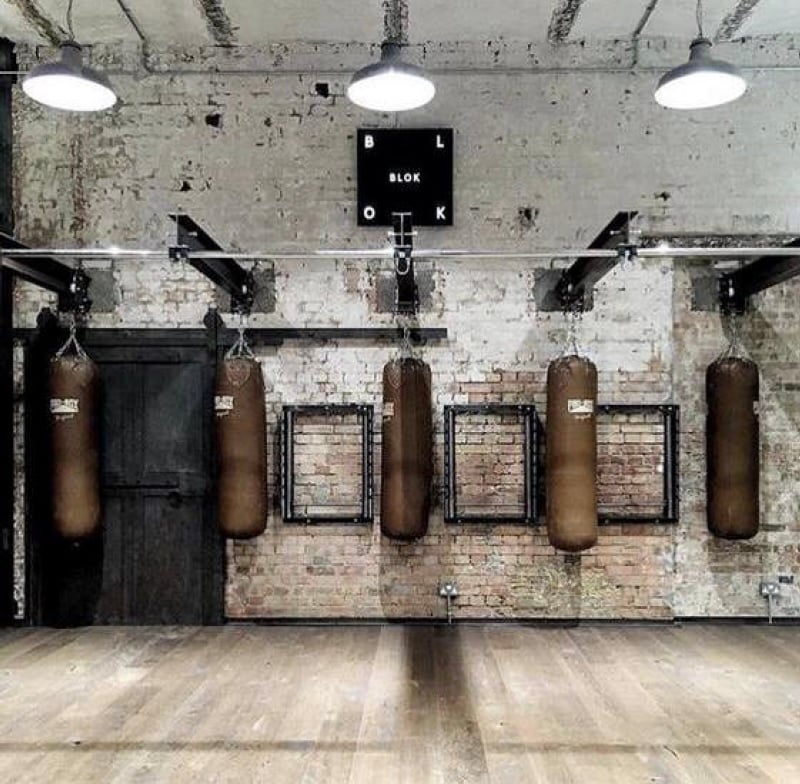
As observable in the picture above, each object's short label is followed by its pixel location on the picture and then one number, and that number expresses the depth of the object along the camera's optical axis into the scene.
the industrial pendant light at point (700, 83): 3.81
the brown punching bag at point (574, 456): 5.08
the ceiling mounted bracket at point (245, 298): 5.46
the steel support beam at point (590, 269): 4.25
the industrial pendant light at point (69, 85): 3.85
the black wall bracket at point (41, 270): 4.63
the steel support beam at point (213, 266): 4.33
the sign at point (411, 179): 5.59
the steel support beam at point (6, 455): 5.54
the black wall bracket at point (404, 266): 4.11
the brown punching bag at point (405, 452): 5.14
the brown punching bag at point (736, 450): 5.27
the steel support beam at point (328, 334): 5.61
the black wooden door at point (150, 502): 5.57
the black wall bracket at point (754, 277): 4.84
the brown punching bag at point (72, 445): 5.17
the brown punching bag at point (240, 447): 5.17
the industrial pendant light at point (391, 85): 3.62
